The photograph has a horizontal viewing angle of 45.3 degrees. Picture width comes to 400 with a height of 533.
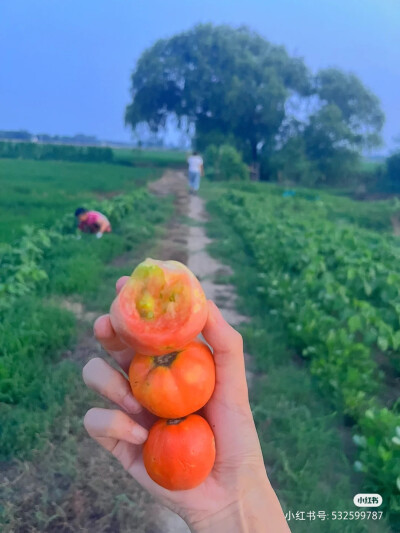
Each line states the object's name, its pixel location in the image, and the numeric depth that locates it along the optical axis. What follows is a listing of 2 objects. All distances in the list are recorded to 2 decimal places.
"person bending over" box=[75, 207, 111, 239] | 9.55
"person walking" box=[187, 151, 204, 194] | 18.45
